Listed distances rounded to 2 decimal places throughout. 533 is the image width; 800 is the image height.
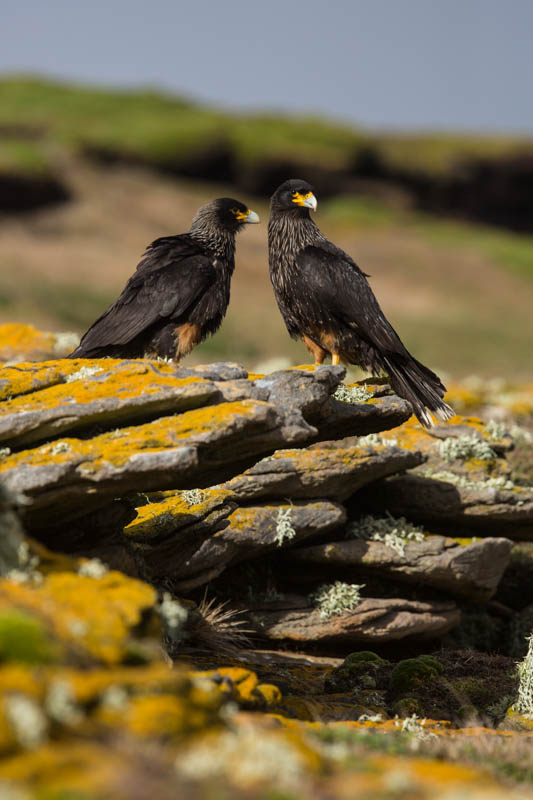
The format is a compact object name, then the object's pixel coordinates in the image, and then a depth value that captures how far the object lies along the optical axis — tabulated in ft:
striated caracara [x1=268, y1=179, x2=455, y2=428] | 60.44
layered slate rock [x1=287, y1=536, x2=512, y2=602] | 60.75
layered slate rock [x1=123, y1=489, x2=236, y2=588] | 51.31
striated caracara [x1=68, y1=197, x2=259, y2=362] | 59.11
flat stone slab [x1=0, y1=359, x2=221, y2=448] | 41.42
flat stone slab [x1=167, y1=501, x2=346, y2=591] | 54.24
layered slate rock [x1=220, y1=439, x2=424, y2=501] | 58.54
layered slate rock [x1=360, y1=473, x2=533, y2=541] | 65.51
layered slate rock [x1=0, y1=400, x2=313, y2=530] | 38.65
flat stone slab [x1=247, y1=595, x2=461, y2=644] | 58.34
